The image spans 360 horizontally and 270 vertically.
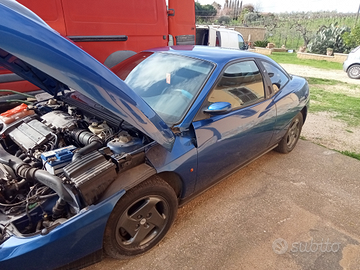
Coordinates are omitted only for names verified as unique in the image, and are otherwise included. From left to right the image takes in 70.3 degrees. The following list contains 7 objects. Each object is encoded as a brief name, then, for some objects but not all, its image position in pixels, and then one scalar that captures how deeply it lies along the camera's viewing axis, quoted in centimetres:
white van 995
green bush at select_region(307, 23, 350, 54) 1527
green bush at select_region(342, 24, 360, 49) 1432
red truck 358
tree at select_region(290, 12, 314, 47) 1988
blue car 155
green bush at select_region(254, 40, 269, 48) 1991
